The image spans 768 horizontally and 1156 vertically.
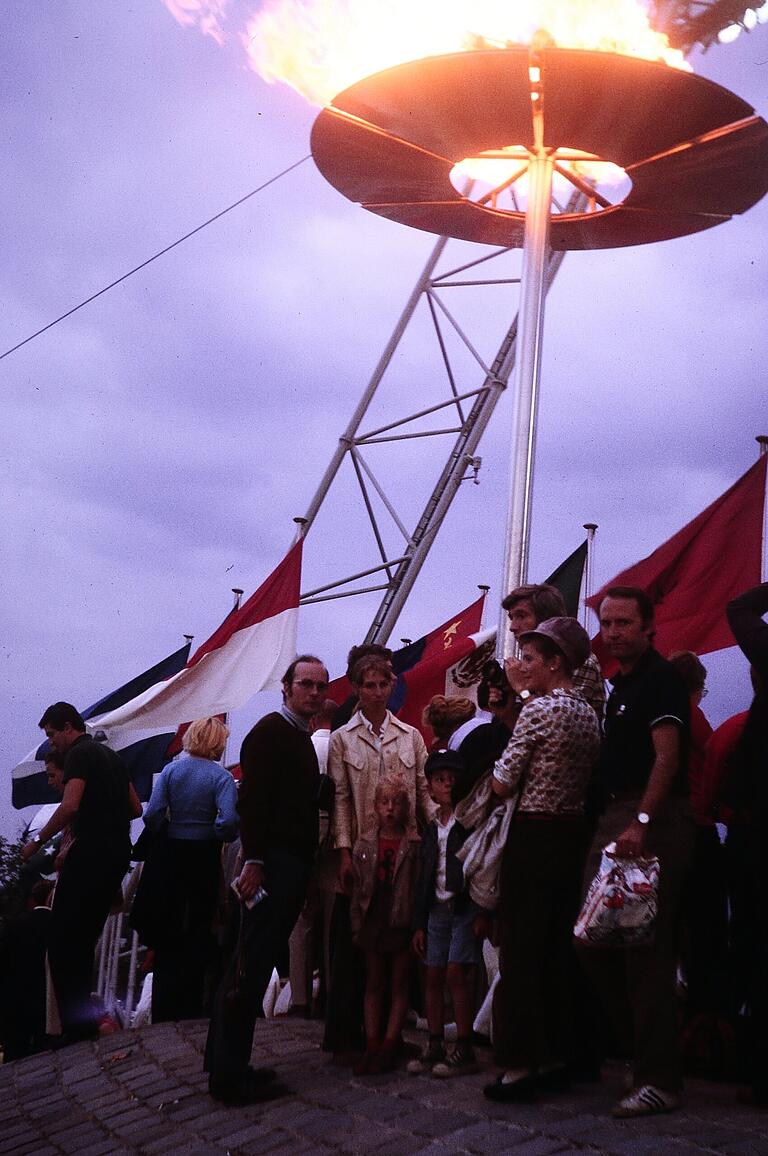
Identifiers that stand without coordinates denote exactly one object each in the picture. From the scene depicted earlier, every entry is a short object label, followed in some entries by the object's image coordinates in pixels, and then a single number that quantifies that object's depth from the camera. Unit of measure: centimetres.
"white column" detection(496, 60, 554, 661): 934
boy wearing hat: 632
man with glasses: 629
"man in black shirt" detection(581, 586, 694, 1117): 511
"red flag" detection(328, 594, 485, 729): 1209
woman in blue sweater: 860
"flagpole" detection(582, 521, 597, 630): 1196
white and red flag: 1201
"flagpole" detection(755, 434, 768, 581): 952
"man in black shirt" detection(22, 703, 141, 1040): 838
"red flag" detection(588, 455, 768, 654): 954
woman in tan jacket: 691
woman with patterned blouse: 554
